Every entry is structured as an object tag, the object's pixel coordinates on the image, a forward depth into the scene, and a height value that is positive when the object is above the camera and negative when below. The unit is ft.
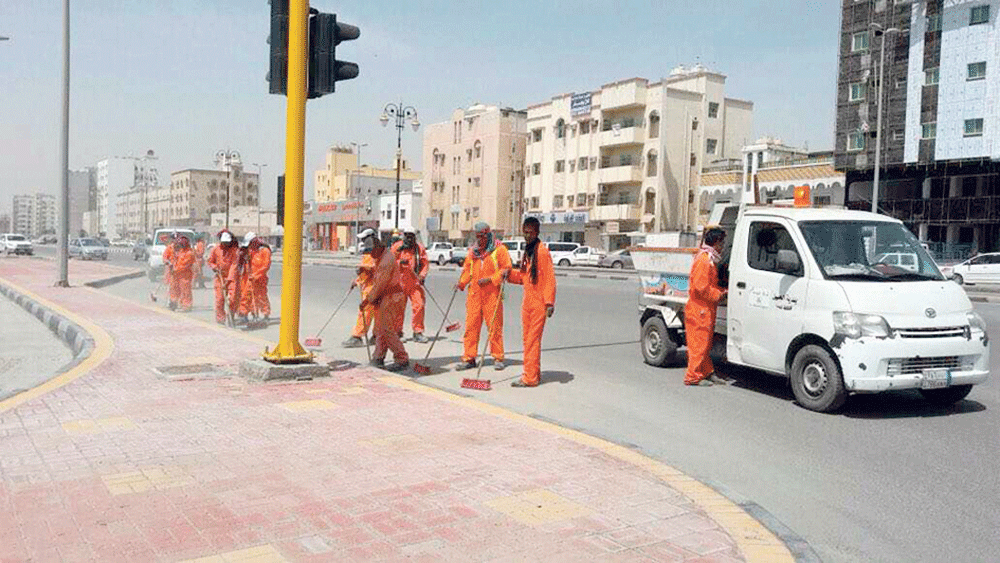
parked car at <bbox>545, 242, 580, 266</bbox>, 173.47 -3.00
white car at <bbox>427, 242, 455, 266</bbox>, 181.88 -4.20
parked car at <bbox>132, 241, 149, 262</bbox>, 162.05 -5.78
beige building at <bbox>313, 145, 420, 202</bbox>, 361.30 +24.67
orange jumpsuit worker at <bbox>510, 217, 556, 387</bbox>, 28.78 -2.24
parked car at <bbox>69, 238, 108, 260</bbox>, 158.98 -5.15
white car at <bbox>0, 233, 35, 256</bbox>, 177.23 -5.21
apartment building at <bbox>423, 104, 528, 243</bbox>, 234.17 +17.25
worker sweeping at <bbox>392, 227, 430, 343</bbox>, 41.78 -1.96
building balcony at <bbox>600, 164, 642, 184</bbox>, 192.54 +14.32
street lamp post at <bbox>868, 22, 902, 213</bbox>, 115.65 +13.21
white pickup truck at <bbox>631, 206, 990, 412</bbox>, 23.52 -1.87
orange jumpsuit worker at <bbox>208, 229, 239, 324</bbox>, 47.11 -1.79
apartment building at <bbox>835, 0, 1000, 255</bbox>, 134.82 +21.80
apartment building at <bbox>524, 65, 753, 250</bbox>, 190.60 +20.31
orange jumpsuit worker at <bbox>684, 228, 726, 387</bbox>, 28.48 -2.22
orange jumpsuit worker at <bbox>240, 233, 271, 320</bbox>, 47.93 -2.81
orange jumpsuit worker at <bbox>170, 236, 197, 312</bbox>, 54.85 -3.15
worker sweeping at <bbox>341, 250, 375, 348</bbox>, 37.49 -3.52
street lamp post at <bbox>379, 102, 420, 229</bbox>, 141.67 +18.68
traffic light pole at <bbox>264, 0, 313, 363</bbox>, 26.37 +1.31
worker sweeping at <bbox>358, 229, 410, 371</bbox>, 30.91 -2.49
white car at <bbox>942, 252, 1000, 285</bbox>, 111.65 -2.51
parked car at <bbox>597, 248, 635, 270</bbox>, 164.86 -4.19
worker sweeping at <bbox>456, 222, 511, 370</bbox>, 32.17 -2.10
